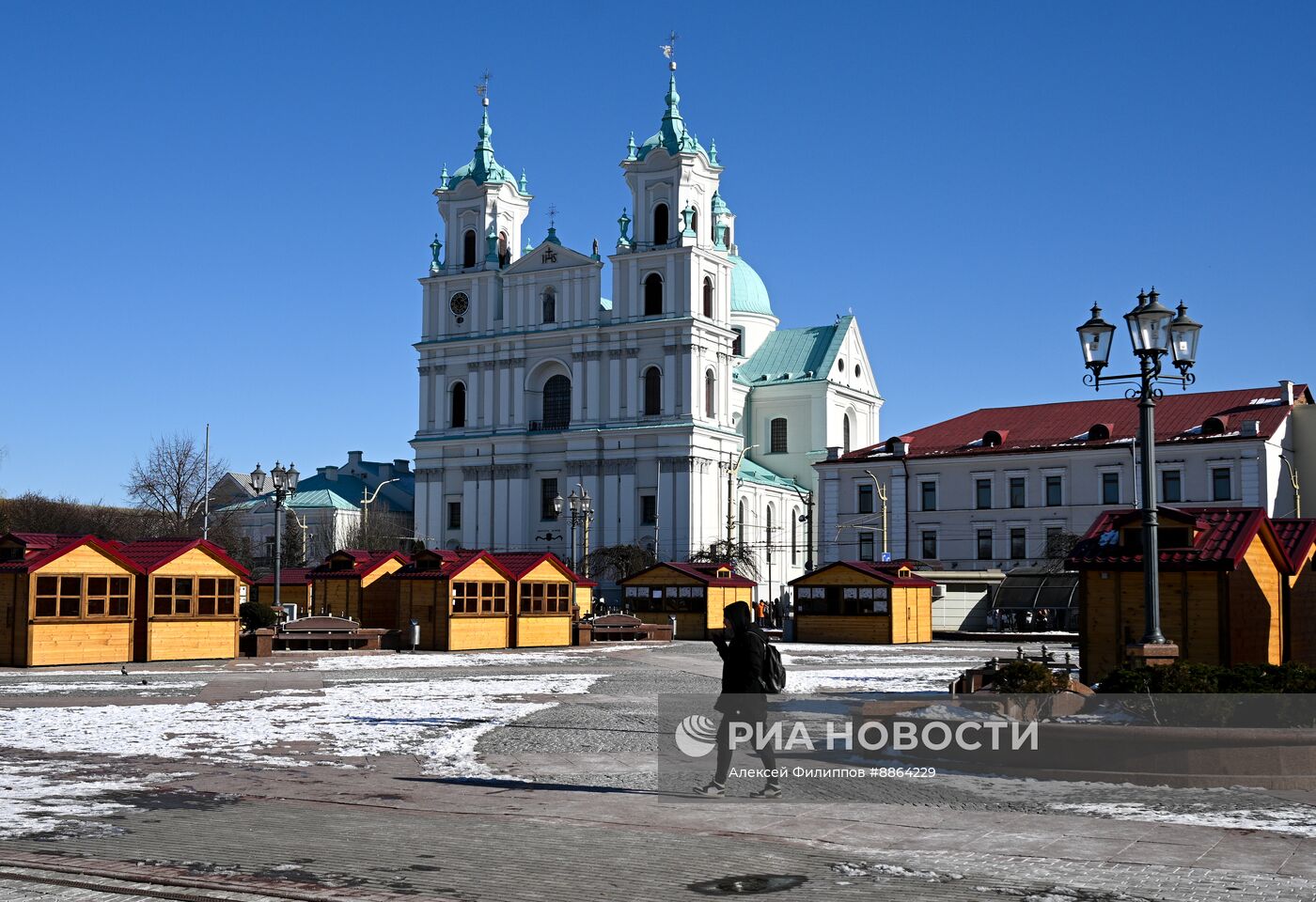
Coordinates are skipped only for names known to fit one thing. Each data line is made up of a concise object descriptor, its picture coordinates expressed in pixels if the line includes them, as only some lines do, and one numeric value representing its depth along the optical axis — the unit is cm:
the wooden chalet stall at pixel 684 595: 5453
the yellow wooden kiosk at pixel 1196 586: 1988
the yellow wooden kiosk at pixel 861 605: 4994
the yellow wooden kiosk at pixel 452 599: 4156
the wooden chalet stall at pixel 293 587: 5353
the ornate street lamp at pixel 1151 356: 1670
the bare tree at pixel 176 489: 7931
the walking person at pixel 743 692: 1277
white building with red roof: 6925
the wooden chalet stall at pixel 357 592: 4547
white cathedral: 9212
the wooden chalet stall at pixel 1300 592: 2089
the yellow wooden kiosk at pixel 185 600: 3256
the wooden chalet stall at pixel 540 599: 4453
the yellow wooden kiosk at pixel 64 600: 3036
